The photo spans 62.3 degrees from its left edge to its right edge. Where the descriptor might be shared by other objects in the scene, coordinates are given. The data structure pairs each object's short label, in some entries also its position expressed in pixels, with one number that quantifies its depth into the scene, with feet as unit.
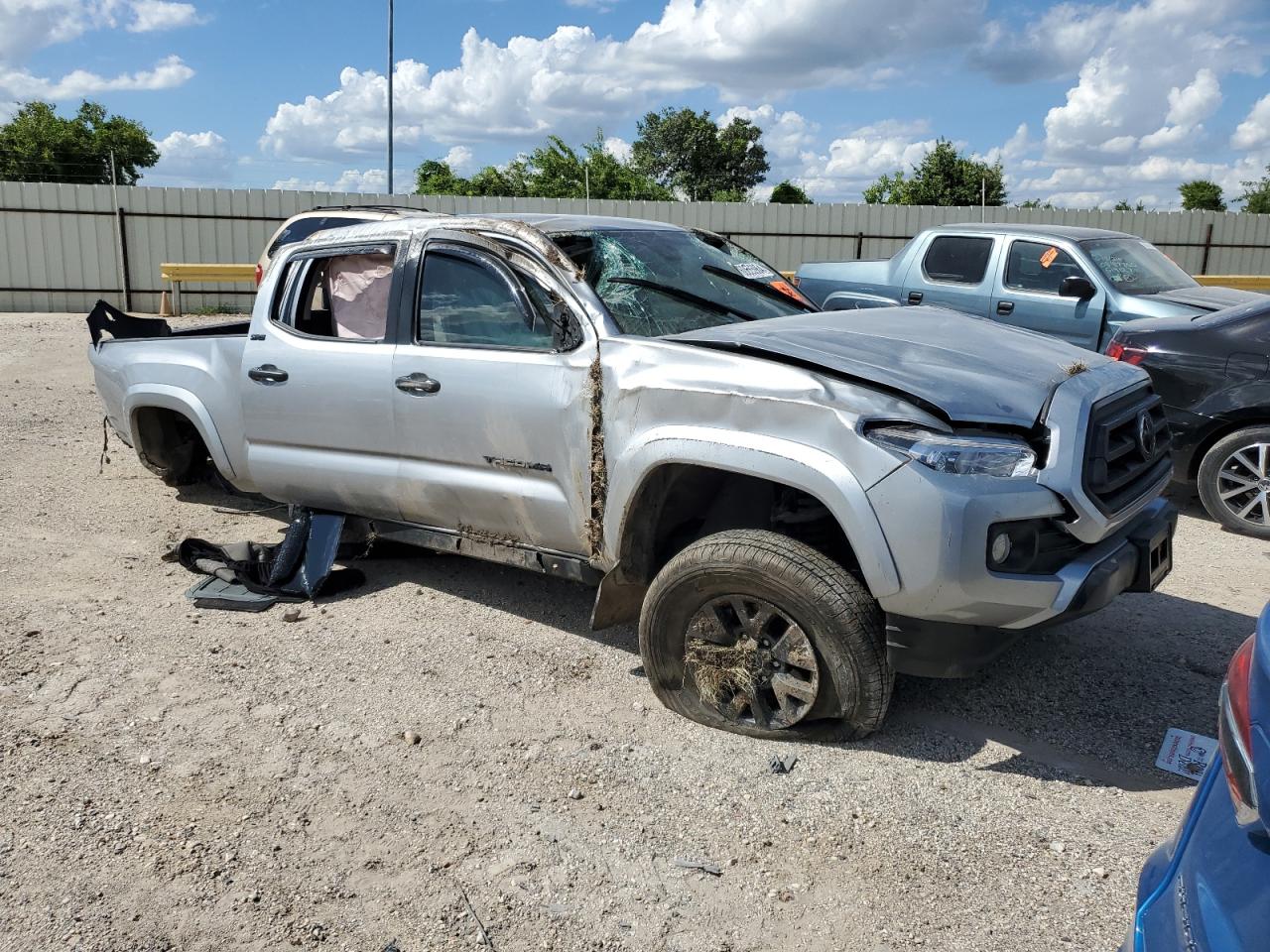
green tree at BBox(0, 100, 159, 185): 146.00
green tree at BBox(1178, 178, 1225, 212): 164.96
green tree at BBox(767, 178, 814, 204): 131.75
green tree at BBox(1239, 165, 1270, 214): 155.33
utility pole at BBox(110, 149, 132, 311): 59.67
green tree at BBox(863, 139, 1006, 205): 142.10
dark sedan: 20.22
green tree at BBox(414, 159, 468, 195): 128.98
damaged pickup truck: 10.35
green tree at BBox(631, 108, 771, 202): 171.53
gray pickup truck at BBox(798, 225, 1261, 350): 27.14
